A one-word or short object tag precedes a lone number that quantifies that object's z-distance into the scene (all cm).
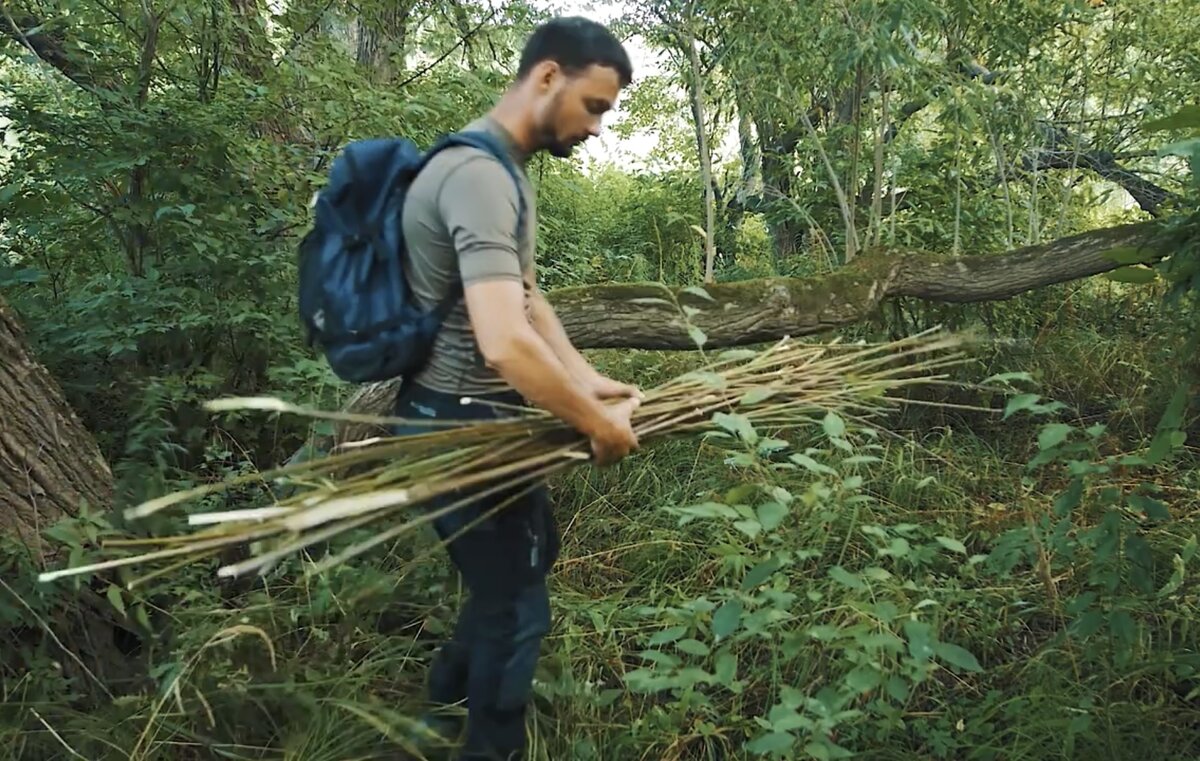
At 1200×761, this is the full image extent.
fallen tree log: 385
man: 164
